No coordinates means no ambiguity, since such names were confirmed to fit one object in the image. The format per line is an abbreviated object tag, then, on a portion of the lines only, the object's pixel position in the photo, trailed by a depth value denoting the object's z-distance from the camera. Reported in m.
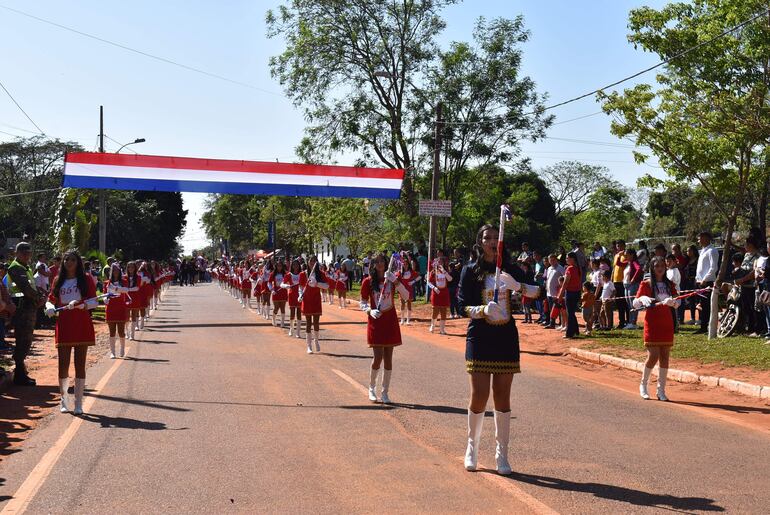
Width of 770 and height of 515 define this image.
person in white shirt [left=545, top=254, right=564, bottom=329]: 20.92
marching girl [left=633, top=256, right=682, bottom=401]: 11.19
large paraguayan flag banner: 27.28
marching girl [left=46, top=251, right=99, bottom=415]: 10.38
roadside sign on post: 28.69
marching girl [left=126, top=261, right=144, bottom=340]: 18.31
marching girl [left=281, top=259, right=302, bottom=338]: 19.67
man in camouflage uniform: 12.42
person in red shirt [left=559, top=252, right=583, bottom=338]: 18.89
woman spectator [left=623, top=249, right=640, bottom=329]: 19.16
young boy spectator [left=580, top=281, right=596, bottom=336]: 20.00
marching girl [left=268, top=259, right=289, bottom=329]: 24.11
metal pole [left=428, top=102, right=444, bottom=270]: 30.16
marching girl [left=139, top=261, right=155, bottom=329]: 22.33
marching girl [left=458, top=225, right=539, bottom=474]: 7.21
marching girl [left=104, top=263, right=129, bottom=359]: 16.60
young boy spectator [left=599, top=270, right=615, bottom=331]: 19.84
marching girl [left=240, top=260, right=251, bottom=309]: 35.31
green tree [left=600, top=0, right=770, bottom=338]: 17.69
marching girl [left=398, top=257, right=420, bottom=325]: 22.33
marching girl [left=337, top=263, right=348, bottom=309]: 35.59
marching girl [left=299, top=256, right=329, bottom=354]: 16.95
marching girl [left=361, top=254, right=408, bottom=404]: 10.95
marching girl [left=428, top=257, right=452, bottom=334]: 22.36
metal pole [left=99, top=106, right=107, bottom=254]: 39.17
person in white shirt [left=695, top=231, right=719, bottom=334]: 17.38
